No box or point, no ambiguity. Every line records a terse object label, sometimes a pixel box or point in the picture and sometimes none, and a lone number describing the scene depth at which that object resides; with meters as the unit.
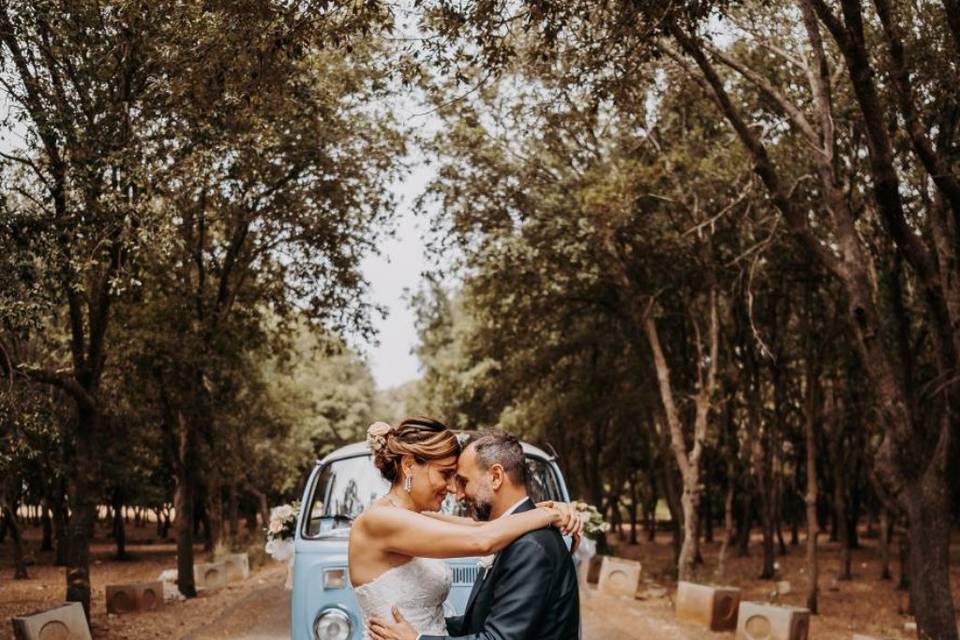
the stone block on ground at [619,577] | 20.36
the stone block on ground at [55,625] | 10.48
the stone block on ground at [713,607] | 15.73
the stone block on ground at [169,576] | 23.67
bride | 3.92
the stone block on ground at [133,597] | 17.61
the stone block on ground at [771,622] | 13.21
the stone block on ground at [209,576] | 22.62
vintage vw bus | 6.94
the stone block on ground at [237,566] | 24.00
